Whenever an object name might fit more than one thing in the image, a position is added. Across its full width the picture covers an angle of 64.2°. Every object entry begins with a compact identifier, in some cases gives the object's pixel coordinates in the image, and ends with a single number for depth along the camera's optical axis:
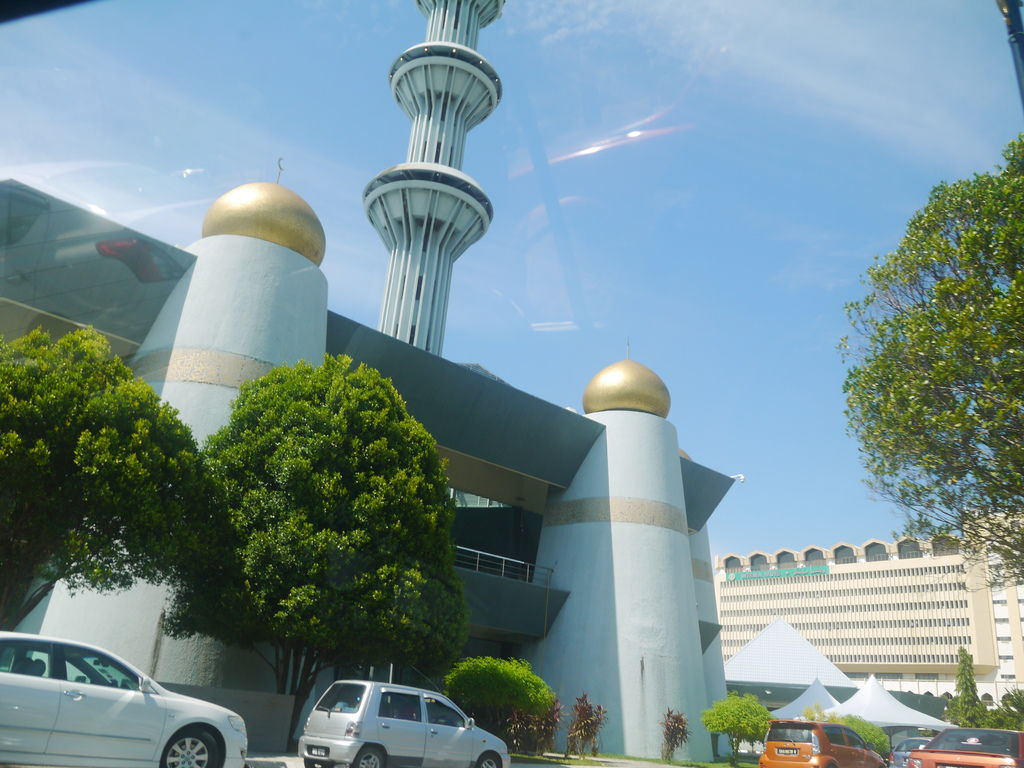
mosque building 19.12
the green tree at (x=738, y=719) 27.50
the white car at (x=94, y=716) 8.23
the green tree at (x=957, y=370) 15.73
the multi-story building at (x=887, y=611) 88.62
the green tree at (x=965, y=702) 55.38
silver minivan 12.27
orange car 15.93
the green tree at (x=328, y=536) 16.52
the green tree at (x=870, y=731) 32.71
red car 13.05
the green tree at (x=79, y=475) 13.59
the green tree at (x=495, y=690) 20.88
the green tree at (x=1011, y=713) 31.89
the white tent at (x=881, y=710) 33.47
